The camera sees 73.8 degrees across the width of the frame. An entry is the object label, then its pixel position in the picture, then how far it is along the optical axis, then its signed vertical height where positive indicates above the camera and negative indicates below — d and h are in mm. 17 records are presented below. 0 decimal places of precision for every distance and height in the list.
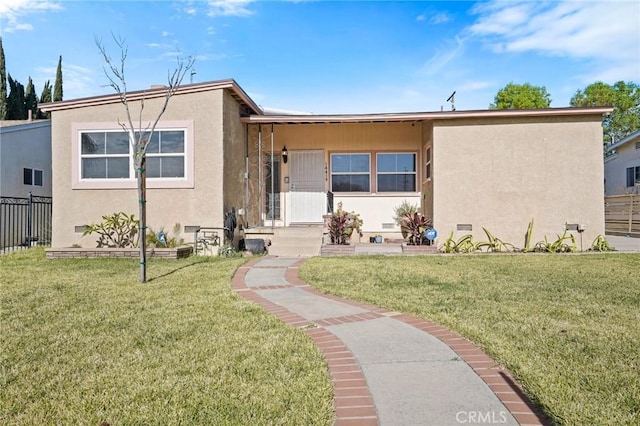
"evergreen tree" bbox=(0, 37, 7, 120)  23547 +6944
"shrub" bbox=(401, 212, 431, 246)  11281 -434
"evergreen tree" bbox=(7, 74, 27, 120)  25344 +6770
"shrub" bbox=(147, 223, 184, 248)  10391 -658
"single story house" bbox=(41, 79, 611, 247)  10688 +1195
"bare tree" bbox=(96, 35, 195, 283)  6922 +2755
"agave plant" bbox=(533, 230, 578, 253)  10805 -908
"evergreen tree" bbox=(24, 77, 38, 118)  27281 +7422
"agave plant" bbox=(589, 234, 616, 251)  10773 -899
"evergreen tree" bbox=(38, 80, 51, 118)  28109 +7942
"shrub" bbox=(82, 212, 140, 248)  10812 -501
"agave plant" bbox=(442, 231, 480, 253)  11047 -903
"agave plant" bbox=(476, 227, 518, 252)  11109 -896
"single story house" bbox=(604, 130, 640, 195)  21359 +2280
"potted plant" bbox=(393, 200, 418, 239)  13117 +21
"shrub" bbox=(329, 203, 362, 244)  11242 -446
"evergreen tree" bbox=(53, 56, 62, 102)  27781 +8344
